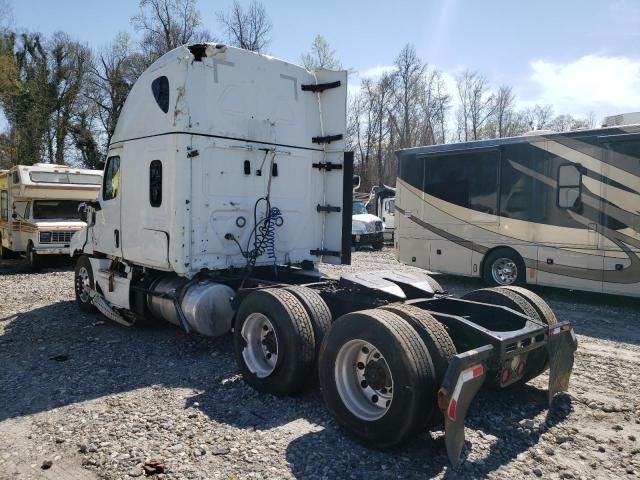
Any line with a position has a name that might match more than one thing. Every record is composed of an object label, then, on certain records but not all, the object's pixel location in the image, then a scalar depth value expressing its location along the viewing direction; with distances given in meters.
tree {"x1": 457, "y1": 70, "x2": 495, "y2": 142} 52.94
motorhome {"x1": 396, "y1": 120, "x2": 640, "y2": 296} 9.00
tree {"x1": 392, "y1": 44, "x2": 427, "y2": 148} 46.39
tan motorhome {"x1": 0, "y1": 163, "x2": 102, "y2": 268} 13.82
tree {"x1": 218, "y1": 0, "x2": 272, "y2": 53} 36.09
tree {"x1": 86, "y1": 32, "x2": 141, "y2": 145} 38.33
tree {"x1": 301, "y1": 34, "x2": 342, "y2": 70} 38.25
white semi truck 3.78
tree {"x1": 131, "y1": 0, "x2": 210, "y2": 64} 35.78
